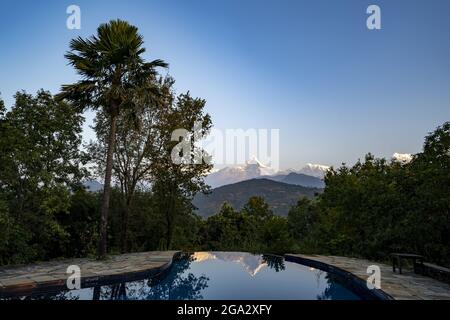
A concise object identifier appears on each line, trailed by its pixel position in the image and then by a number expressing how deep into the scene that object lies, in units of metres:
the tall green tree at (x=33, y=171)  9.33
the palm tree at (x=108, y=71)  10.81
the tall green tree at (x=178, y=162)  14.81
